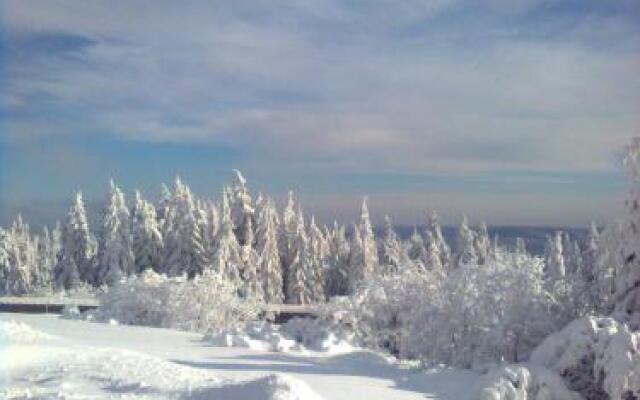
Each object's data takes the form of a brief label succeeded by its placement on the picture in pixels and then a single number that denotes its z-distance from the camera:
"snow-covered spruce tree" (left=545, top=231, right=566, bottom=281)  80.19
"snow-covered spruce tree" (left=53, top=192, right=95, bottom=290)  63.30
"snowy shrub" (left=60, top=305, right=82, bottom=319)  27.88
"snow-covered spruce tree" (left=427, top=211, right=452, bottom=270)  84.31
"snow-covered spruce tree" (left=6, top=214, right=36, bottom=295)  73.56
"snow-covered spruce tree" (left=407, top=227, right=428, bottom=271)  80.06
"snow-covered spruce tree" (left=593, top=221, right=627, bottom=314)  18.59
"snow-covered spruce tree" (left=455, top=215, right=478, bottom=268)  80.75
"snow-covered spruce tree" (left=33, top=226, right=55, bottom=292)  82.22
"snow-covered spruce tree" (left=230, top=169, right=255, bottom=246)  63.00
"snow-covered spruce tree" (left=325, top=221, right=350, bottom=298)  73.75
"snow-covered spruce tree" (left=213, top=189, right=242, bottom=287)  58.20
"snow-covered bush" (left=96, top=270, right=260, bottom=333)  28.61
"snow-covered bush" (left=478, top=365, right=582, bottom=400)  14.28
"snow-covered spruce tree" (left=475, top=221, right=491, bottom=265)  85.06
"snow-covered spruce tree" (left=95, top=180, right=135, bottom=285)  60.28
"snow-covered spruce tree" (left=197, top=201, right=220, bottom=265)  60.31
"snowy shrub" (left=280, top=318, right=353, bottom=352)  22.09
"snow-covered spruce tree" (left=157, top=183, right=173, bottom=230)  64.75
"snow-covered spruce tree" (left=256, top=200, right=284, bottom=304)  63.34
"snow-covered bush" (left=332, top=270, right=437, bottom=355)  24.14
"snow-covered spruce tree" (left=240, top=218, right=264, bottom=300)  60.62
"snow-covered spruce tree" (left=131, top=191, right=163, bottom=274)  61.84
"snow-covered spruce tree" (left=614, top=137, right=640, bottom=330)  18.03
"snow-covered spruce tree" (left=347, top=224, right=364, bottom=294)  71.06
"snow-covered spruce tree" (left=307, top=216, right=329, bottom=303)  67.88
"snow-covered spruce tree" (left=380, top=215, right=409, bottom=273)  74.12
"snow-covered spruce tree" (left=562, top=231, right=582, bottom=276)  85.25
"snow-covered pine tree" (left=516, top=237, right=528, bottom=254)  86.24
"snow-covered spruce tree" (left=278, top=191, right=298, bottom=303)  68.19
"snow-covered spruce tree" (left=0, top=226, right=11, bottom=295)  65.21
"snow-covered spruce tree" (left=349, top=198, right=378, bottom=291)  70.62
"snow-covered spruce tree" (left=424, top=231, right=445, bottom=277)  73.09
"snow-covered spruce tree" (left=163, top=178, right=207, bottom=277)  60.31
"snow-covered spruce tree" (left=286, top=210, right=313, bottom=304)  66.31
